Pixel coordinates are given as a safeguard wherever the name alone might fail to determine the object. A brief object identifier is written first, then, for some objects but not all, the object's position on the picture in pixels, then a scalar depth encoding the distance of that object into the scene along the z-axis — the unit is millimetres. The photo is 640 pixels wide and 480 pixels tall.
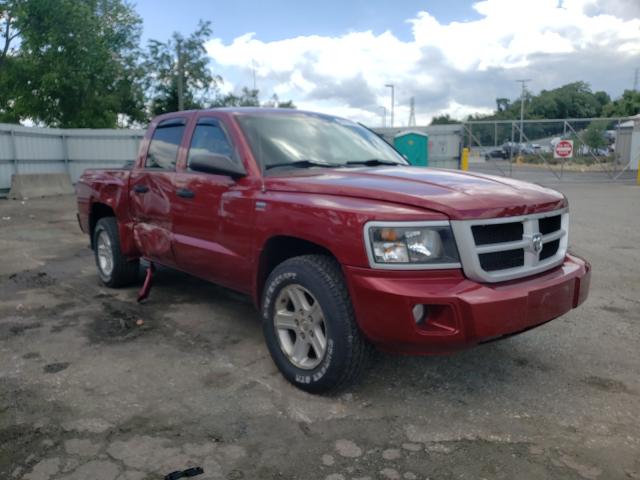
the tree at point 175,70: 37281
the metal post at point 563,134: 21031
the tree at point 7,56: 22203
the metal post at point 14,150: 17047
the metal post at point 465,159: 20656
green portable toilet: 18234
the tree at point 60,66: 22906
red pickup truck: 2814
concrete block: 16266
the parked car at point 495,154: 22945
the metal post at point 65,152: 19984
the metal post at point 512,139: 21191
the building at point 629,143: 22656
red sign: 20094
